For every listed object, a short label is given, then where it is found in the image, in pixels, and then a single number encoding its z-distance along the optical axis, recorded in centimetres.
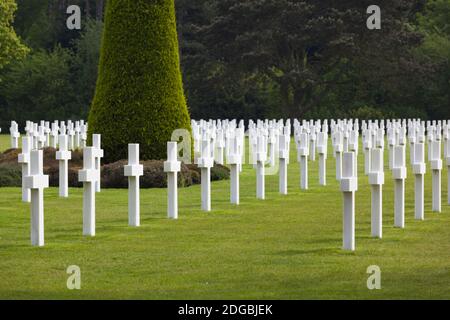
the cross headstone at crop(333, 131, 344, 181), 2411
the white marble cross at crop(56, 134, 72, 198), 2053
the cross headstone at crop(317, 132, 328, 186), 2325
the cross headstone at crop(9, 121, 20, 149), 3349
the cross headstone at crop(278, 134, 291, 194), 2117
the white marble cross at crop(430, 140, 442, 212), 1688
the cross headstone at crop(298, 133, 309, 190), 2217
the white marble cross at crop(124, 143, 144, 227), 1549
